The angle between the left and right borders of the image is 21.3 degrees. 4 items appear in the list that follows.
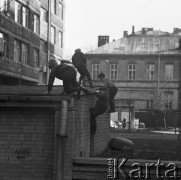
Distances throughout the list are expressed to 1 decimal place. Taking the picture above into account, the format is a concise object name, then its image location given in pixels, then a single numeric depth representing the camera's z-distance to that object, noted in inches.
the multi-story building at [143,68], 2304.4
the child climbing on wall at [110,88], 607.2
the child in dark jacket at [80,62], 528.7
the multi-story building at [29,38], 1291.8
